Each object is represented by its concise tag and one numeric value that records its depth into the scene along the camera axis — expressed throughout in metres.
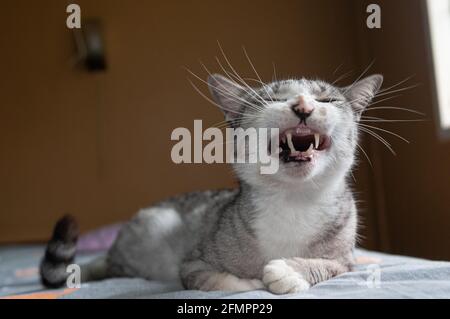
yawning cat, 0.84
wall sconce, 1.50
